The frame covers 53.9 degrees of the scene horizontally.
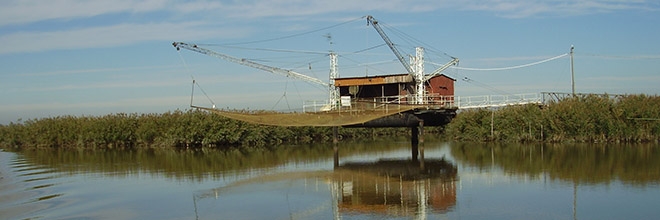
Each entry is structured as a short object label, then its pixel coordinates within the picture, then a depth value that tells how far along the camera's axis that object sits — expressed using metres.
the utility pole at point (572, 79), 47.94
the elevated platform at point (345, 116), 32.59
